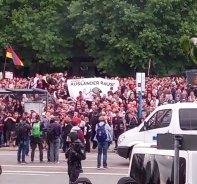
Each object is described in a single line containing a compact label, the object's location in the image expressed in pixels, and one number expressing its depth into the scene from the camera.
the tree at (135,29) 50.91
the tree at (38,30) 53.66
